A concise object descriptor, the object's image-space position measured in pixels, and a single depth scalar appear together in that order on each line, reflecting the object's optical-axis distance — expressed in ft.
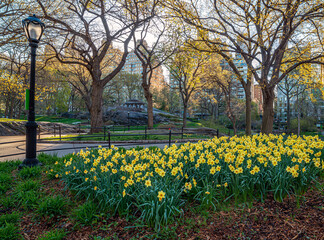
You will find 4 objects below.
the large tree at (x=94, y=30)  37.27
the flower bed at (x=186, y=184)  9.30
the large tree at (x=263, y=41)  27.45
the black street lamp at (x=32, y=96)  17.25
